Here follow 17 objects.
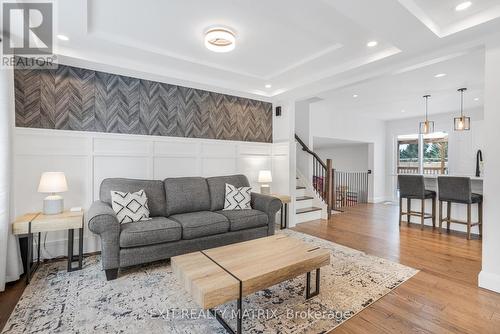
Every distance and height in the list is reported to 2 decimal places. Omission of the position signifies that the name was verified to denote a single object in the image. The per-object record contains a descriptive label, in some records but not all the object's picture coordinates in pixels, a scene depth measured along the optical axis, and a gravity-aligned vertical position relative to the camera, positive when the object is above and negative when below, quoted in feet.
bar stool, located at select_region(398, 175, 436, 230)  15.01 -1.48
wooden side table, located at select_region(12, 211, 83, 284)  8.18 -2.07
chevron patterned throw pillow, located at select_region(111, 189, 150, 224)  9.51 -1.60
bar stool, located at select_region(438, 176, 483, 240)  12.94 -1.46
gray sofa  8.38 -2.20
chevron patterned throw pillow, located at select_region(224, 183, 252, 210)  12.30 -1.59
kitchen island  13.94 -2.32
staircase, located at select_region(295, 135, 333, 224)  17.30 -2.00
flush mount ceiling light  8.42 +4.51
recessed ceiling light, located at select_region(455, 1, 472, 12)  7.13 +4.84
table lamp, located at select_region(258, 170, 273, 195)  14.82 -0.70
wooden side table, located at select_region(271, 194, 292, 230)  15.33 -3.06
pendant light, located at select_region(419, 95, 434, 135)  16.48 +4.15
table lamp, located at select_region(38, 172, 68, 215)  8.91 -0.84
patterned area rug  6.03 -3.89
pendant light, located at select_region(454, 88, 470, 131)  15.24 +2.88
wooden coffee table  5.28 -2.54
